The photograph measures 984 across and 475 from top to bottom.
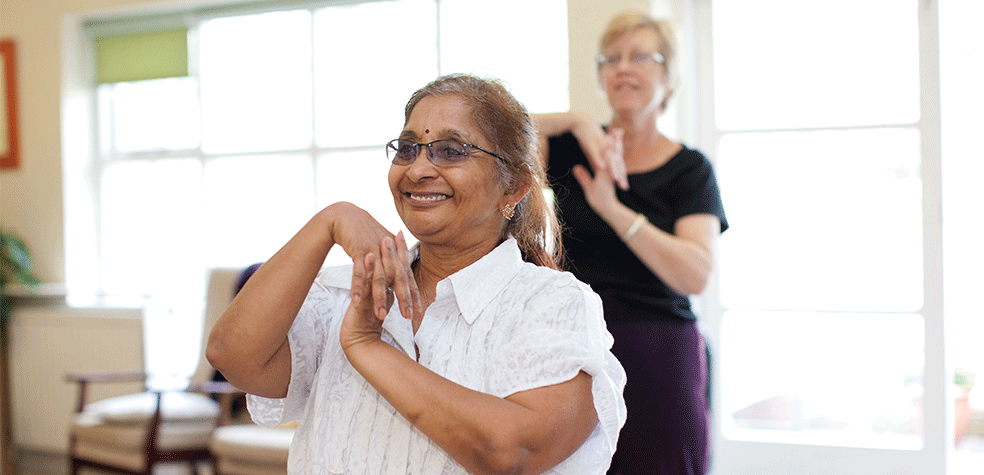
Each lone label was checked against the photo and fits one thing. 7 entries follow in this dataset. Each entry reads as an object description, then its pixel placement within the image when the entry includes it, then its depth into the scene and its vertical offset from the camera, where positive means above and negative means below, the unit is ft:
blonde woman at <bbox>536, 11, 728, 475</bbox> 5.89 -0.17
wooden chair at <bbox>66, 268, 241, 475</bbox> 10.42 -2.83
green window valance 14.74 +3.40
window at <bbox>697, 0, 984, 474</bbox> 10.09 -0.26
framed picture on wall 15.23 +2.52
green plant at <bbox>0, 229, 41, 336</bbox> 14.56 -0.63
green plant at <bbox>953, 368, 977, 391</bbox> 10.14 -2.25
